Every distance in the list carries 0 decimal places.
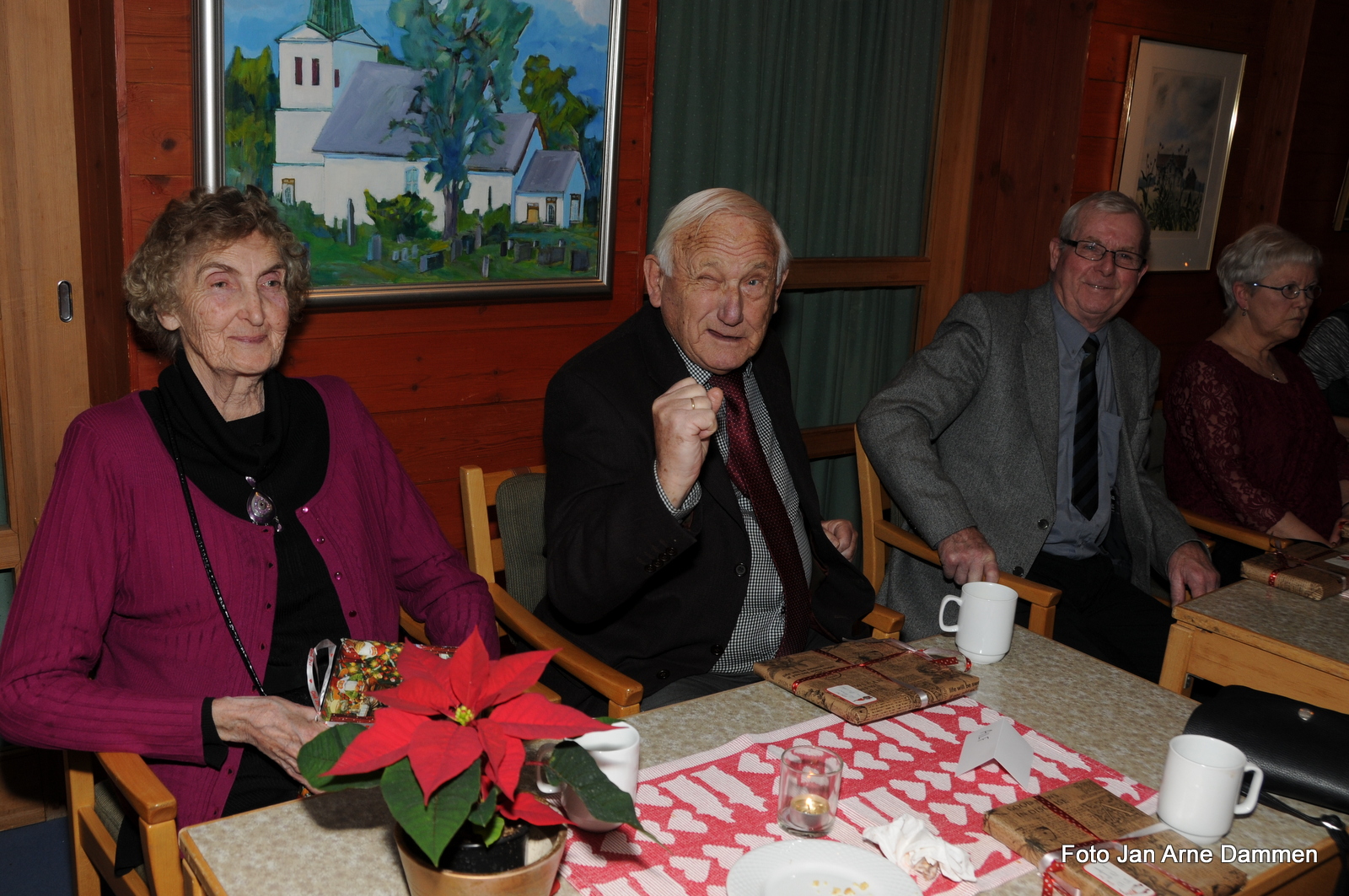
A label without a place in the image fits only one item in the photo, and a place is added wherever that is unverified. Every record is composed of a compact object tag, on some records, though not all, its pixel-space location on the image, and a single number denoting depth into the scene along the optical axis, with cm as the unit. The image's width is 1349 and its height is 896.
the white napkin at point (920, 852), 113
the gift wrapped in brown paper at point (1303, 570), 207
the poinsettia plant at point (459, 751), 87
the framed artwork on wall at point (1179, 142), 374
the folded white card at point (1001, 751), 133
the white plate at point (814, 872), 110
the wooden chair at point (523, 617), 177
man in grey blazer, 261
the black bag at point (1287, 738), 134
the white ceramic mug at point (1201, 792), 122
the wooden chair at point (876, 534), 256
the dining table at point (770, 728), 109
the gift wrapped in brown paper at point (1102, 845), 113
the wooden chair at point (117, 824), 130
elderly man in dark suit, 189
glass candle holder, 120
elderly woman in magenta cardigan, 153
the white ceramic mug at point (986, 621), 167
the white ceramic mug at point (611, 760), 117
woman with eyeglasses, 295
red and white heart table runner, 112
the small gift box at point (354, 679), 135
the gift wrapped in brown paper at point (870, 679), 148
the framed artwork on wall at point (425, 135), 215
